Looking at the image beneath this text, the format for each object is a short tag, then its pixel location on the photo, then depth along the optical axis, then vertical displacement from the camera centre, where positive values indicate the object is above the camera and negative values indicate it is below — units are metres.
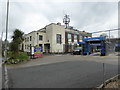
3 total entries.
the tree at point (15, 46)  15.97 +0.11
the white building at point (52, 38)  30.20 +2.60
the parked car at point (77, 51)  25.13 -1.04
